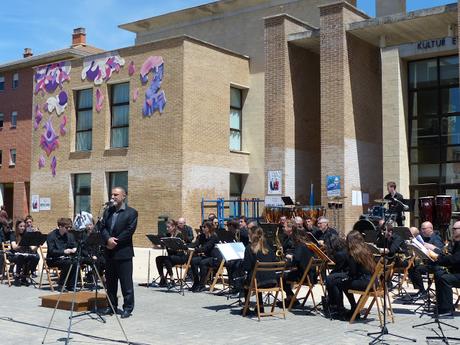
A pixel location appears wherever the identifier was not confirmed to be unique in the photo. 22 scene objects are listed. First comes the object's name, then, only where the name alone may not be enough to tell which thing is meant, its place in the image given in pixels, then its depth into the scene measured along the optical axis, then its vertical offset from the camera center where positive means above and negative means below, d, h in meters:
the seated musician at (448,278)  10.17 -1.28
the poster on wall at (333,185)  23.08 +0.55
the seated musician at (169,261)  13.87 -1.34
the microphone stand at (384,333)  8.28 -1.82
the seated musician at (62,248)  13.43 -1.03
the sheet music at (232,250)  11.12 -0.91
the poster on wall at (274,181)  24.84 +0.75
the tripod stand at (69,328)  8.16 -1.71
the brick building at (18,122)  42.44 +5.50
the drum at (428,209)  16.89 -0.25
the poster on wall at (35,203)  31.62 -0.11
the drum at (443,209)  16.83 -0.26
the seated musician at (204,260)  13.48 -1.29
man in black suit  10.09 -0.77
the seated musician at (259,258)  10.26 -0.95
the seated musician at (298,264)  10.88 -1.13
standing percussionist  13.62 -0.09
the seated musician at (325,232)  12.26 -0.66
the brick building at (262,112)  23.34 +3.66
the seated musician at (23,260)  14.51 -1.39
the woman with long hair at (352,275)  9.73 -1.19
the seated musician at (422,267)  12.09 -1.30
